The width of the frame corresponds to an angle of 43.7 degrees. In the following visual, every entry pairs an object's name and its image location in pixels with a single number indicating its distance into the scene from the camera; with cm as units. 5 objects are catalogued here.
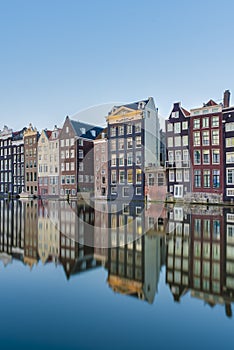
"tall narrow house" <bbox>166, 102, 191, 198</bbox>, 4341
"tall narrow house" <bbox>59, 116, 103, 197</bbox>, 5675
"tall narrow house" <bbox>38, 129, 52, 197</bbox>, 6184
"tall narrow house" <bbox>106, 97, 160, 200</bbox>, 4897
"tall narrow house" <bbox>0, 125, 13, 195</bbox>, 6900
